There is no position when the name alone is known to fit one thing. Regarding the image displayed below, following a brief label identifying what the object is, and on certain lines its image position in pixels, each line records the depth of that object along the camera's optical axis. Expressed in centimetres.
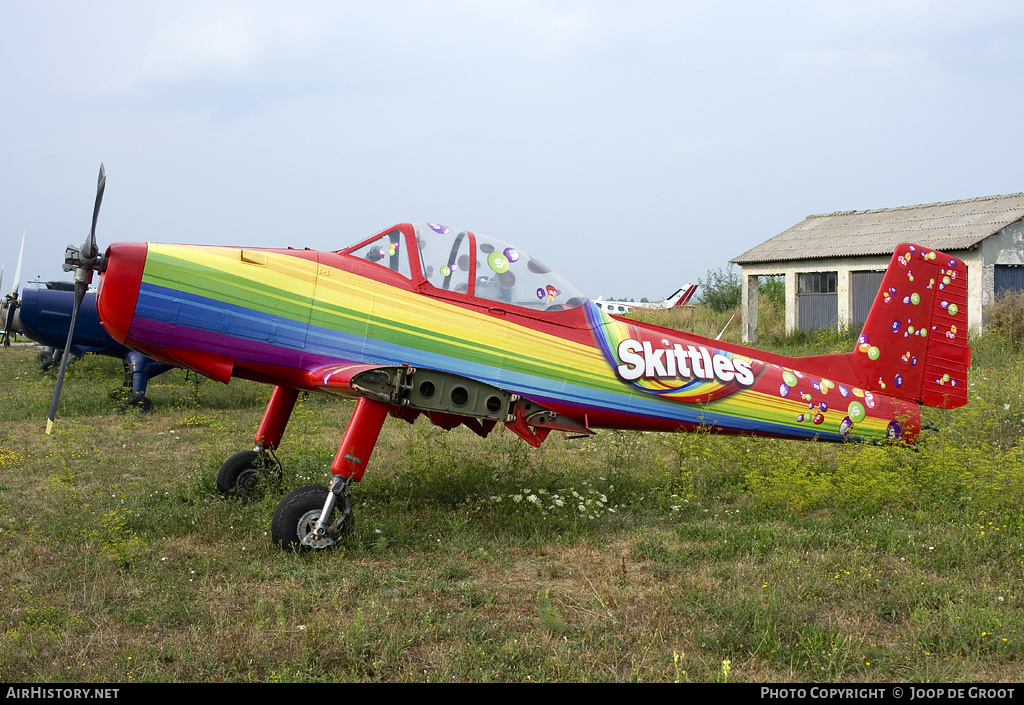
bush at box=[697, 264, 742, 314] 3697
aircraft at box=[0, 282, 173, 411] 1448
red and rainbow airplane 580
